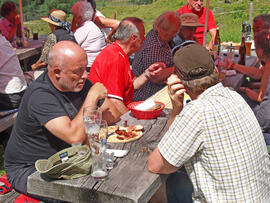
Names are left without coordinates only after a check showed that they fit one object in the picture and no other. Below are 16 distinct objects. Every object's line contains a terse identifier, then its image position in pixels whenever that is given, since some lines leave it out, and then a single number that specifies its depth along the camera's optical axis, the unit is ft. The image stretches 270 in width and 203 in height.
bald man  7.68
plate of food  8.14
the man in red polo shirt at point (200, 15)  22.48
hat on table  6.47
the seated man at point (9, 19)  23.72
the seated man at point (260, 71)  12.94
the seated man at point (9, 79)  14.38
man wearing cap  6.00
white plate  7.37
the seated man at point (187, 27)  17.58
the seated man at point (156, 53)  14.20
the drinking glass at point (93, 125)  6.79
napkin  9.82
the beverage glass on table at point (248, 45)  18.78
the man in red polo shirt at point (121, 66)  11.32
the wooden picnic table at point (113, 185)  6.10
